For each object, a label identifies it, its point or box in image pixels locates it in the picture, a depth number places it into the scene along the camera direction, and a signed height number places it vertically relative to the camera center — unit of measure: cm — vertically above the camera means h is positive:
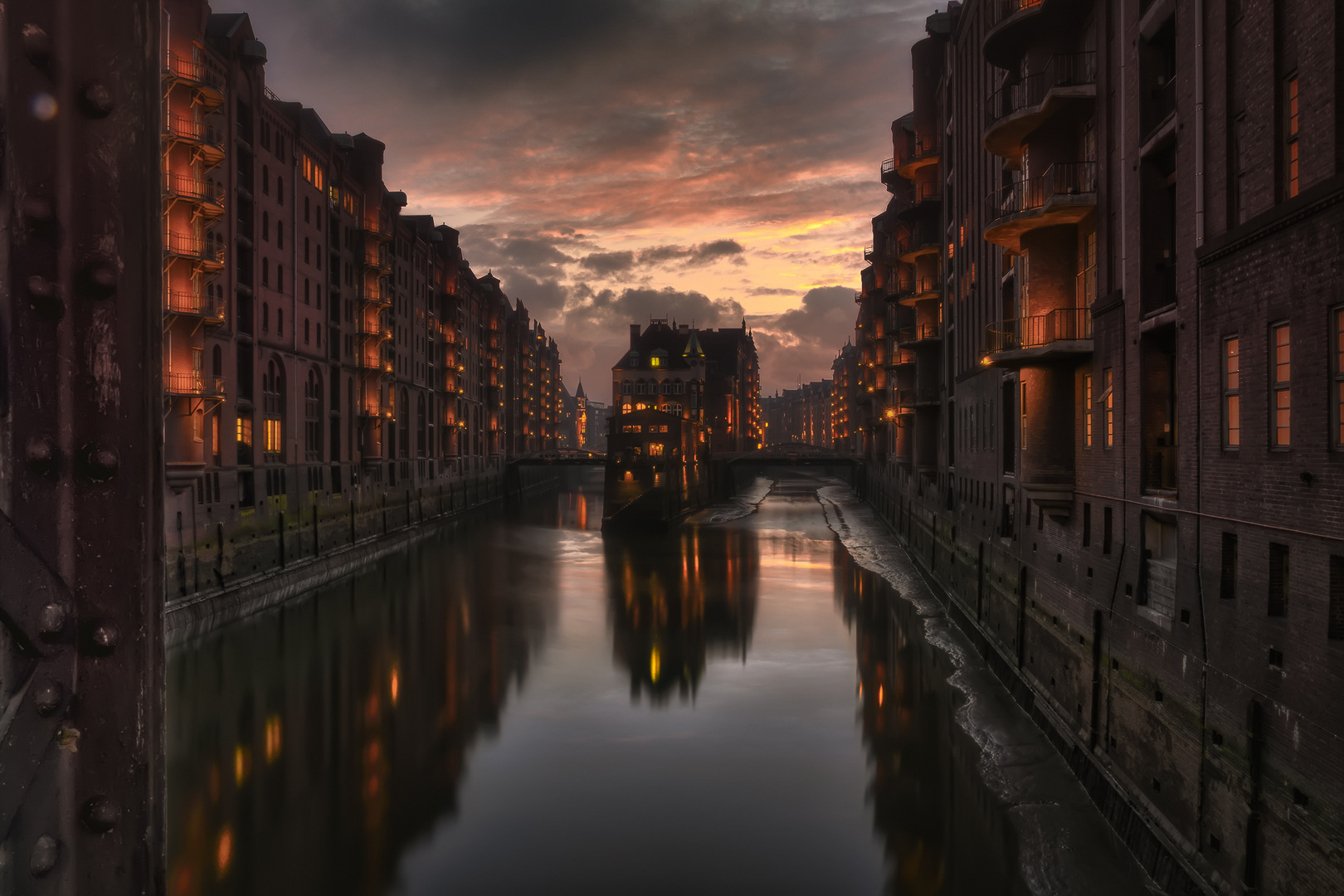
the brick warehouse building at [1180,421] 916 +26
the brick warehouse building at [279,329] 2898 +567
